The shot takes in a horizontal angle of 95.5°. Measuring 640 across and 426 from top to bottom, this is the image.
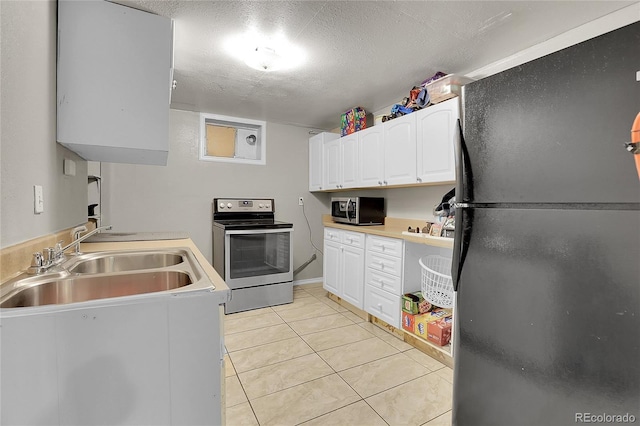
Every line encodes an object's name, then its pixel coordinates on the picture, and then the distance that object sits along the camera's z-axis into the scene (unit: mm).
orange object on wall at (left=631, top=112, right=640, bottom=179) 716
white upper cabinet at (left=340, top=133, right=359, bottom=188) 3248
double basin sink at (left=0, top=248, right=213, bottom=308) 947
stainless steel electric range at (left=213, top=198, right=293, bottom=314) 3125
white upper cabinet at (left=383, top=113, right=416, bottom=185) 2525
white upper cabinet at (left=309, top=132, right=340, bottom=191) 3848
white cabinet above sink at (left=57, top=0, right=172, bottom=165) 1360
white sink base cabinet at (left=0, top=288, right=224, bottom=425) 718
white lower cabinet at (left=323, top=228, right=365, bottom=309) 2961
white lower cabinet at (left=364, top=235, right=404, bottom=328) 2510
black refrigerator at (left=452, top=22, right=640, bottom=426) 770
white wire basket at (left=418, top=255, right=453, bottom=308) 2113
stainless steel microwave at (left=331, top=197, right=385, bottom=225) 3230
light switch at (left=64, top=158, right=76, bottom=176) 1508
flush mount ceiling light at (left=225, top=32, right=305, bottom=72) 1987
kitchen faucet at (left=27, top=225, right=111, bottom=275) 1060
